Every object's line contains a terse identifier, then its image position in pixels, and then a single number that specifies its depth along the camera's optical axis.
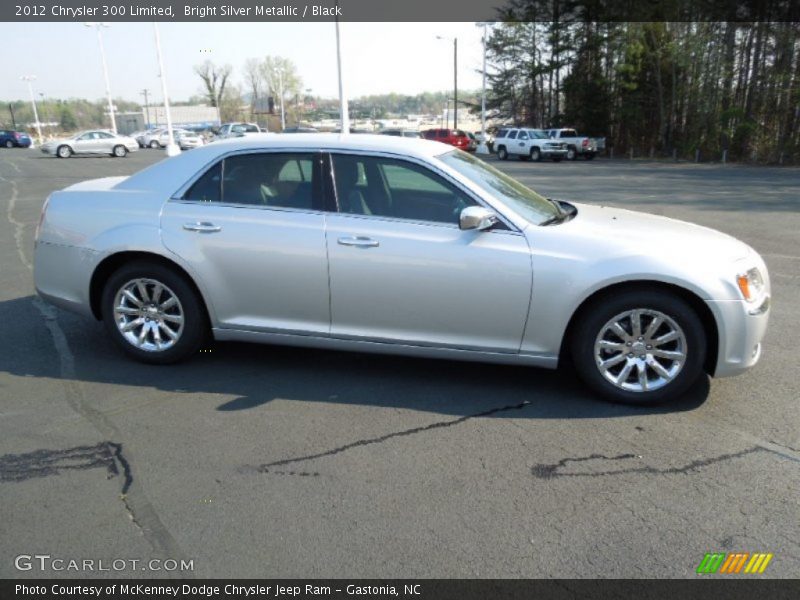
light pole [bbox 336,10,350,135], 24.81
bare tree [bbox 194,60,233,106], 91.94
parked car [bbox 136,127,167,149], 50.12
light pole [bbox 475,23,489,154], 42.22
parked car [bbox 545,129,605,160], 34.16
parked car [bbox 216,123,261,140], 42.67
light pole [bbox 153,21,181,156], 30.72
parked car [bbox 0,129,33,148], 51.47
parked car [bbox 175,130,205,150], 41.53
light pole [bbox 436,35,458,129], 53.48
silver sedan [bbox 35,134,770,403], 3.87
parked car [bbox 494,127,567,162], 33.19
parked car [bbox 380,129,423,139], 35.61
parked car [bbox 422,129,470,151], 39.62
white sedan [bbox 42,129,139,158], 35.62
